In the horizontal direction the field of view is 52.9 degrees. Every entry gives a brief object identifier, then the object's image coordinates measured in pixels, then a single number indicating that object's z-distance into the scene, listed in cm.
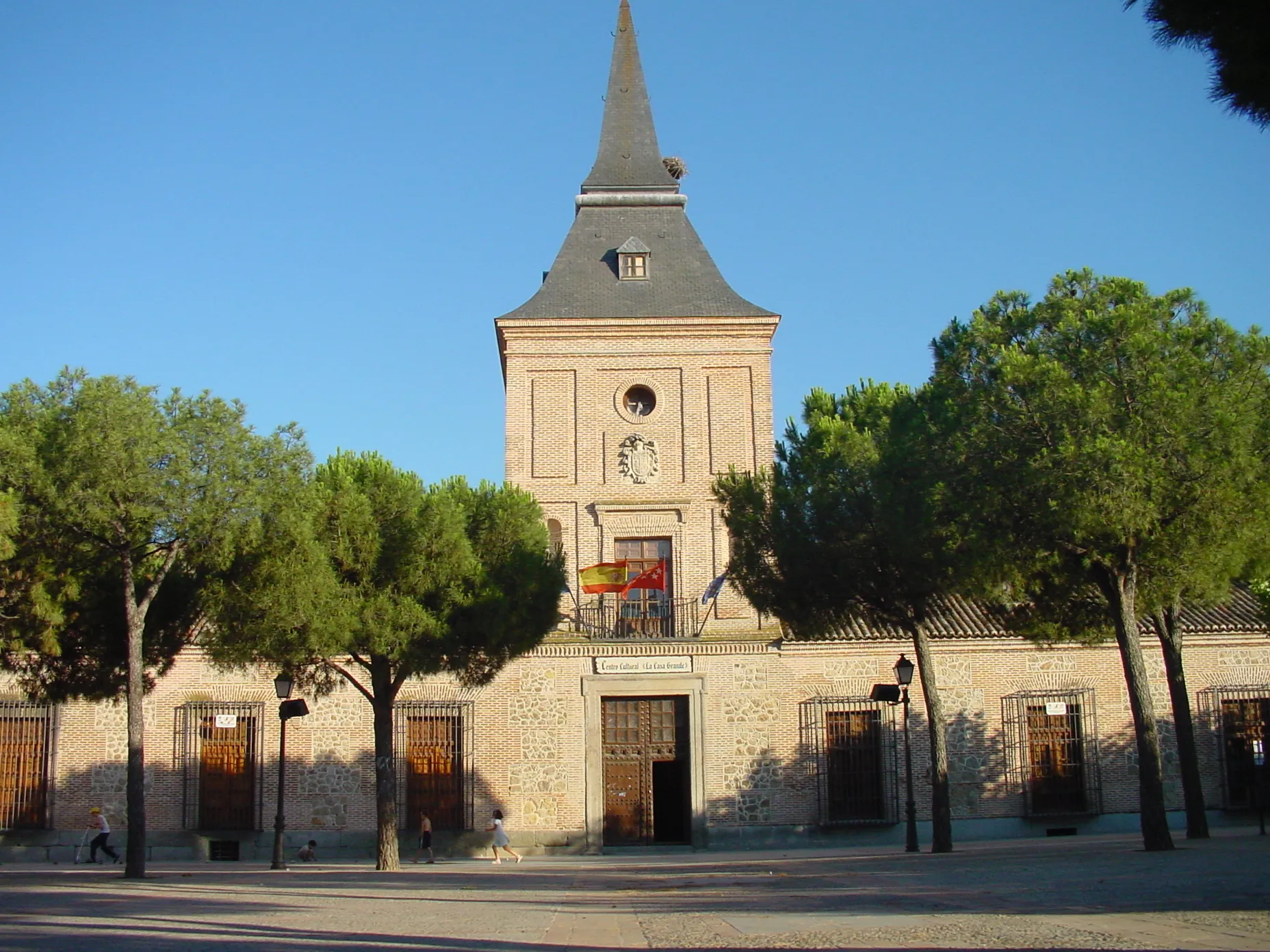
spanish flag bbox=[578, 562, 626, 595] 2500
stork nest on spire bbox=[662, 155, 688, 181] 3222
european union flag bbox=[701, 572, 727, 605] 2620
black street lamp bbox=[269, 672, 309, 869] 1919
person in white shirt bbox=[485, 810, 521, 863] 2280
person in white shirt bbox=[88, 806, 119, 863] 2186
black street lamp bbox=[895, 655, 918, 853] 1955
